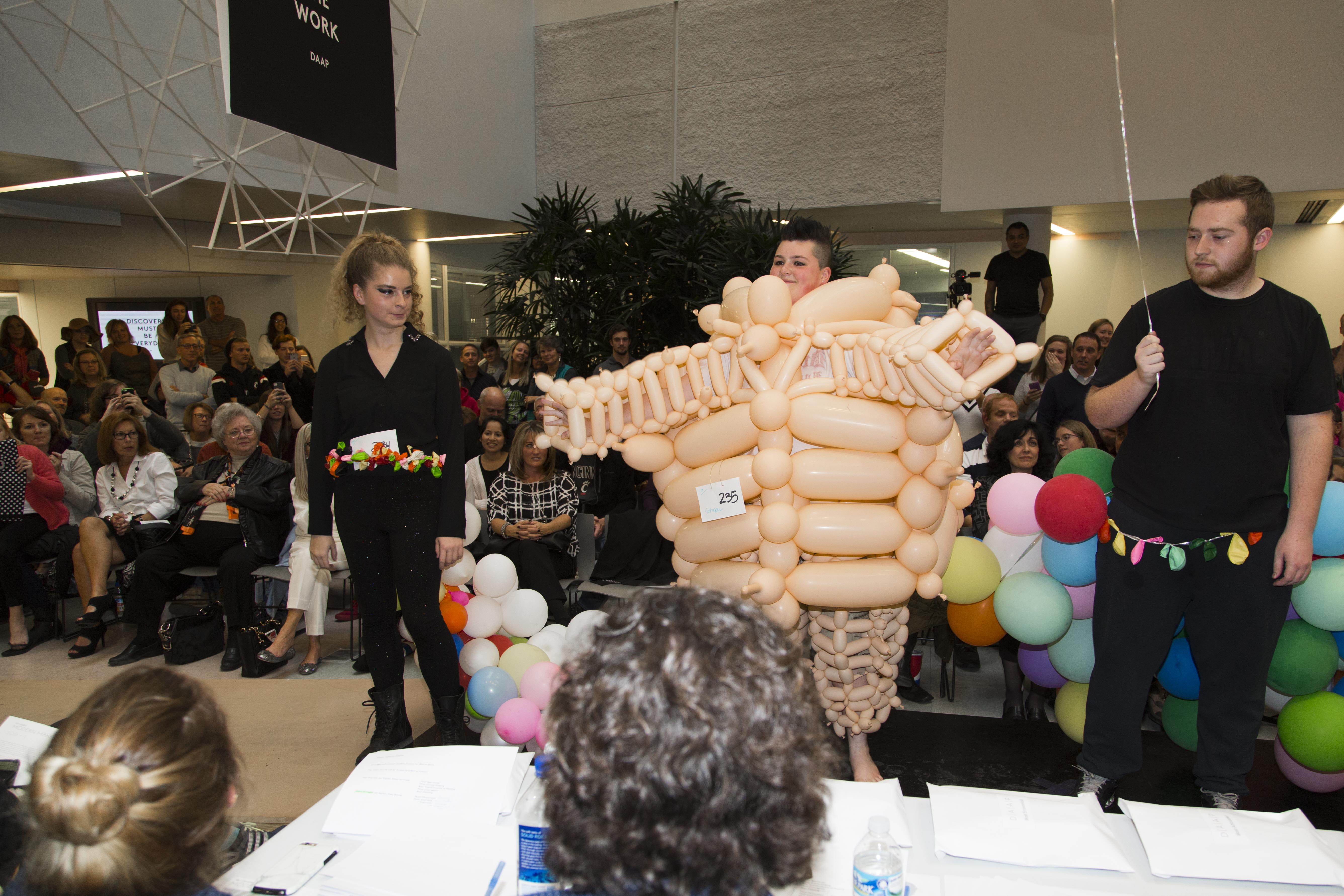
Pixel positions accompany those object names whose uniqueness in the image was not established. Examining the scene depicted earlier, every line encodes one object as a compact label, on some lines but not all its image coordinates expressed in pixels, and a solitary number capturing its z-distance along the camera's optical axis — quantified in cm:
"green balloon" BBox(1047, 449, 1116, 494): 272
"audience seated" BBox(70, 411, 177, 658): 445
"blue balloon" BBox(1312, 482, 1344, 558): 246
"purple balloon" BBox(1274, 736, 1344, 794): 240
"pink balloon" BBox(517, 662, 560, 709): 259
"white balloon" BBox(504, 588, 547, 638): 331
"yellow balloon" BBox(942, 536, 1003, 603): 285
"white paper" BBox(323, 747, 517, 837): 156
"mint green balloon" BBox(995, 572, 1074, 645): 267
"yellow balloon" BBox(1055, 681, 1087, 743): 265
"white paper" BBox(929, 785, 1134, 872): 144
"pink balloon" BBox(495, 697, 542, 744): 252
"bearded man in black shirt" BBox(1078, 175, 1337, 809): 206
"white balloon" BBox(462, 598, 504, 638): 322
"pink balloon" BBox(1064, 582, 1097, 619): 276
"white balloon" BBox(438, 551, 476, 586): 312
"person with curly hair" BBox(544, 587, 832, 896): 80
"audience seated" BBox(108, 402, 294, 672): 413
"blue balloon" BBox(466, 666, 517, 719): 281
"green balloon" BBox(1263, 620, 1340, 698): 247
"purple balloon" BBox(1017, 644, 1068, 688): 295
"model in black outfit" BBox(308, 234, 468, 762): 248
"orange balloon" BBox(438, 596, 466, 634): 320
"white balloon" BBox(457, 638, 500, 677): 308
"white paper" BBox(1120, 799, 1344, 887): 137
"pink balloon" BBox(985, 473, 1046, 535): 283
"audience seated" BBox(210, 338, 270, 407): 629
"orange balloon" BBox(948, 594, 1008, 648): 298
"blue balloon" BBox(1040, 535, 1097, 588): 270
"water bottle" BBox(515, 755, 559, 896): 139
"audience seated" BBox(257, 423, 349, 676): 404
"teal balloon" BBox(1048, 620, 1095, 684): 272
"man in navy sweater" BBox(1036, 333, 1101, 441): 463
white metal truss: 408
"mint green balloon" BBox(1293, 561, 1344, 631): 241
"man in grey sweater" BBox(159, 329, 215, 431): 617
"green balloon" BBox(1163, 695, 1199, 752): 262
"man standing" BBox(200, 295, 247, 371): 769
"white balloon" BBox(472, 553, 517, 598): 327
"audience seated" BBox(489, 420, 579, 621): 424
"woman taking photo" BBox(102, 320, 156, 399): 701
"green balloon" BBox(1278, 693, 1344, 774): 234
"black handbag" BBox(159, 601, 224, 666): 416
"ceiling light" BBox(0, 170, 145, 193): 545
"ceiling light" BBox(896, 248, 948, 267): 846
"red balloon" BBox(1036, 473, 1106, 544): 239
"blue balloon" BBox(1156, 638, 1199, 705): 254
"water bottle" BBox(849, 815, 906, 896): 126
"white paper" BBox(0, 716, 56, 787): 167
